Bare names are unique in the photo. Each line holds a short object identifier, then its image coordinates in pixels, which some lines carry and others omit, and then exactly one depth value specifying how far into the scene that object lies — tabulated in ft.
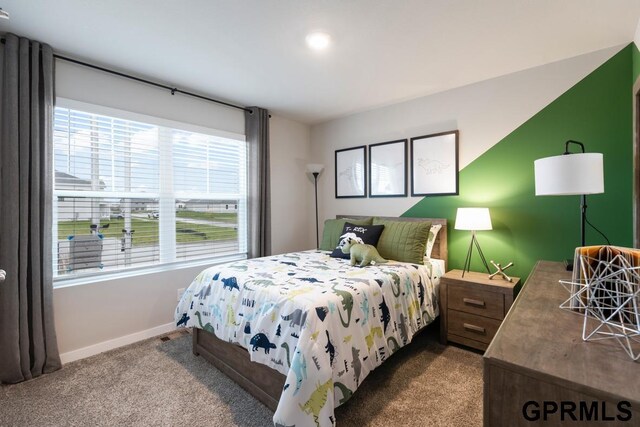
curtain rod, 7.92
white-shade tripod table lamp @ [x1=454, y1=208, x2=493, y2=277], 8.49
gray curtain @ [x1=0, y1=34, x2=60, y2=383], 6.84
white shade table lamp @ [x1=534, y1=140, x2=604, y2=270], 4.99
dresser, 2.32
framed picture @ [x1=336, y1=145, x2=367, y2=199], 12.54
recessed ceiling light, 6.94
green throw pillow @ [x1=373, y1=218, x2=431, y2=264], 9.18
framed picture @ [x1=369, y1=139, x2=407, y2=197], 11.36
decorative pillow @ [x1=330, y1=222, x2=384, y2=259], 9.84
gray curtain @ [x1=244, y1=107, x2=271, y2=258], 11.98
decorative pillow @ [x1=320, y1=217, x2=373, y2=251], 11.25
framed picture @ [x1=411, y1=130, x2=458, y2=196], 10.11
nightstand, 7.95
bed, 4.96
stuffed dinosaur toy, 8.58
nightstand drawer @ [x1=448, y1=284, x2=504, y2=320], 7.96
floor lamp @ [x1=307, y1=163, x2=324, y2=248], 13.10
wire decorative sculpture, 3.01
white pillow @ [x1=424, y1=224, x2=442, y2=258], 9.88
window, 8.17
